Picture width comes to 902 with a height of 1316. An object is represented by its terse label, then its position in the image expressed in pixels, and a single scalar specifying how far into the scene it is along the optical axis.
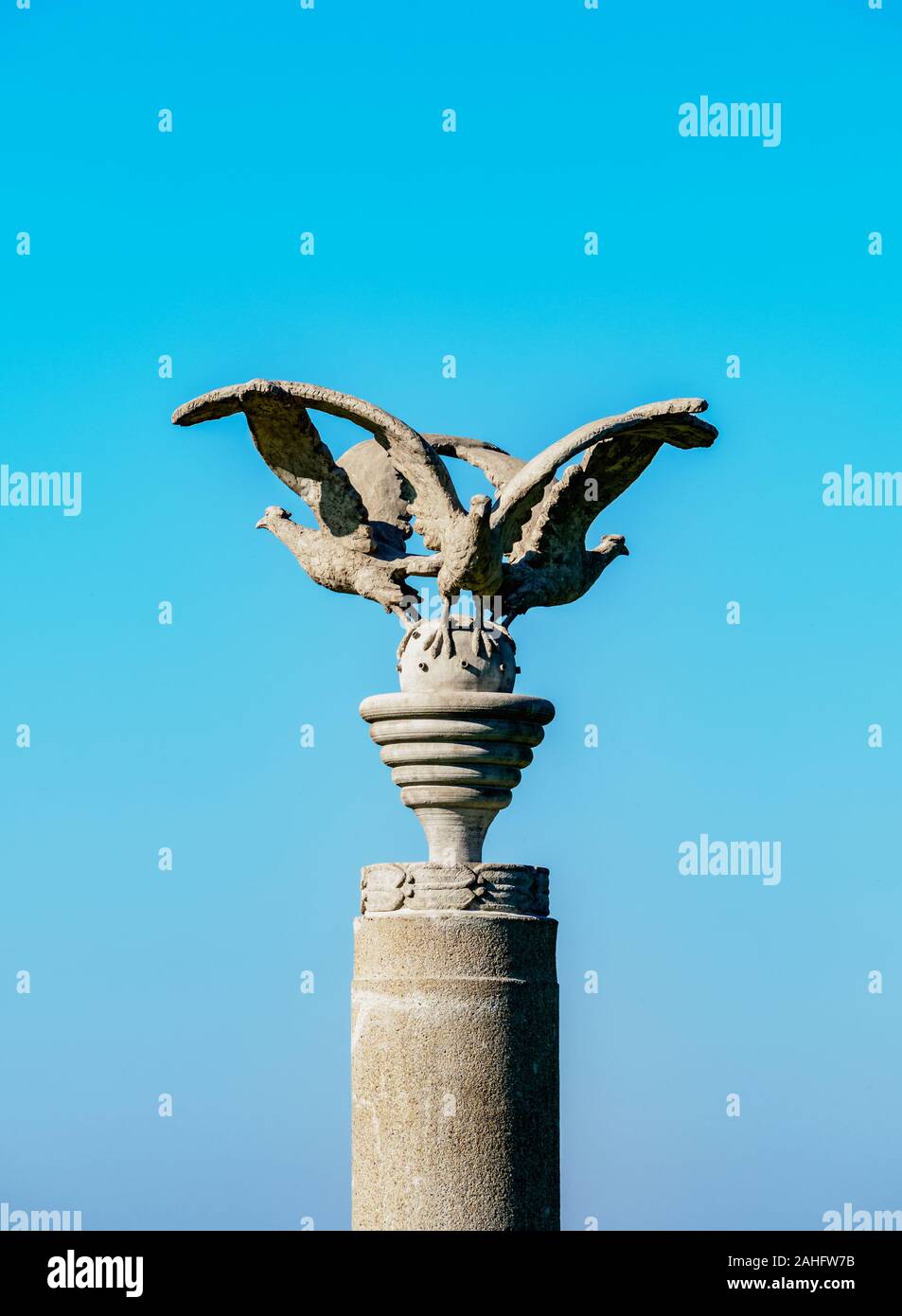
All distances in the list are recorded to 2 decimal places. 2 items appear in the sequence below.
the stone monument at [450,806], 12.81
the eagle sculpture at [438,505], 13.24
